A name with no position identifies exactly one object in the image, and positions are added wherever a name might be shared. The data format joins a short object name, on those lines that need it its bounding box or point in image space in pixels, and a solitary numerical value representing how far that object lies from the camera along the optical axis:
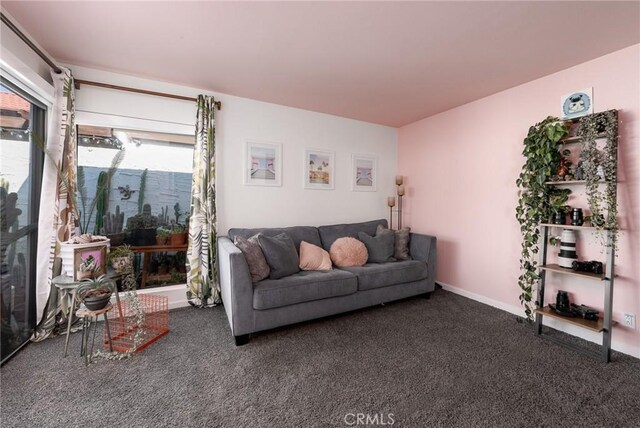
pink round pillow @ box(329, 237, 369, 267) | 3.00
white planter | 2.01
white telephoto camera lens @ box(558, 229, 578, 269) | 2.25
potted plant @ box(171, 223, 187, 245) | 3.02
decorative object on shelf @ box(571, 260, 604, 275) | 2.09
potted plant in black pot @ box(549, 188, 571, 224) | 2.27
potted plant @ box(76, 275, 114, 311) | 1.88
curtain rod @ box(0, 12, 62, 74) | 1.72
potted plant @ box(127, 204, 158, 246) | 2.82
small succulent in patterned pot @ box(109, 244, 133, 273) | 2.51
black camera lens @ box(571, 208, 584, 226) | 2.16
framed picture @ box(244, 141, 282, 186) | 3.21
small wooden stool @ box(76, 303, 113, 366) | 1.86
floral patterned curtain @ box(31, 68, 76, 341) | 2.18
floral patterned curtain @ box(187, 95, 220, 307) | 2.85
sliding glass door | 1.87
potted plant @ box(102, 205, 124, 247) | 2.70
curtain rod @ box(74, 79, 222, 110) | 2.44
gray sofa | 2.17
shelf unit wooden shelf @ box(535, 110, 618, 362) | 1.96
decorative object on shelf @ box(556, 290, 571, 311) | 2.26
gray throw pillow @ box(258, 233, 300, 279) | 2.51
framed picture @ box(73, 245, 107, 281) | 2.00
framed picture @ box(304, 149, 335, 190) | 3.59
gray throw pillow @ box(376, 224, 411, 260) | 3.27
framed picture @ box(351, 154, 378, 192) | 3.94
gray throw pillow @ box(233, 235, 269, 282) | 2.36
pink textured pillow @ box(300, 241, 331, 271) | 2.81
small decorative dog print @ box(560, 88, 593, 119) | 2.26
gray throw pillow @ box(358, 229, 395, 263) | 3.18
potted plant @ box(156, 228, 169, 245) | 2.95
